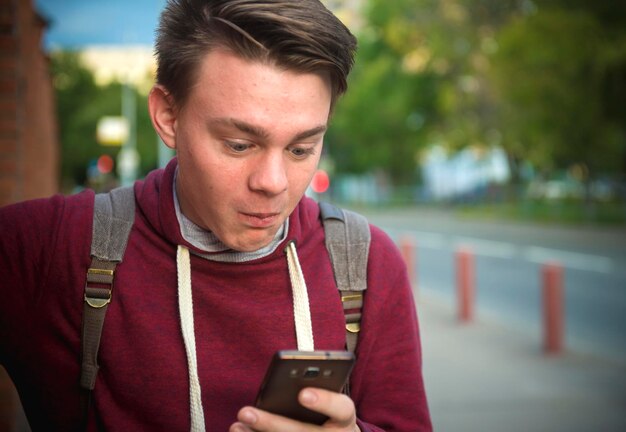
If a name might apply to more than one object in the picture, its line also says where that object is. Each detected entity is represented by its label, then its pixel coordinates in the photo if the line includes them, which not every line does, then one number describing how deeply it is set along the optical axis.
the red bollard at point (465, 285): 9.84
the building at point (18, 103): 3.80
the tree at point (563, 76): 18.98
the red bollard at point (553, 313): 7.86
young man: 1.64
